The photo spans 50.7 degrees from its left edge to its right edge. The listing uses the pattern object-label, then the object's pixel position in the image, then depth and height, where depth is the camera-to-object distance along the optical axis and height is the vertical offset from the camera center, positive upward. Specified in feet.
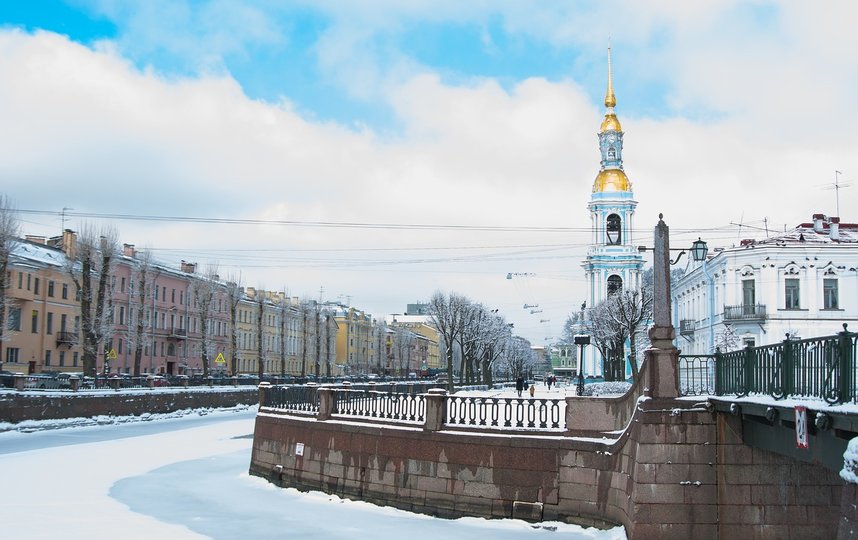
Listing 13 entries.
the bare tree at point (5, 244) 144.56 +18.66
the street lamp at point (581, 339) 133.49 +4.26
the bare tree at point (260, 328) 264.48 +10.56
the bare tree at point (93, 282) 169.27 +15.08
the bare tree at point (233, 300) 252.30 +18.49
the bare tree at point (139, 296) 208.74 +16.30
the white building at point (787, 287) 169.99 +15.99
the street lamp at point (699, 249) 77.36 +10.30
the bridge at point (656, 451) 42.65 -5.59
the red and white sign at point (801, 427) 40.50 -2.49
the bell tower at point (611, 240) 286.87 +41.42
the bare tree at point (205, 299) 238.41 +17.78
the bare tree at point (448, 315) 236.02 +13.92
